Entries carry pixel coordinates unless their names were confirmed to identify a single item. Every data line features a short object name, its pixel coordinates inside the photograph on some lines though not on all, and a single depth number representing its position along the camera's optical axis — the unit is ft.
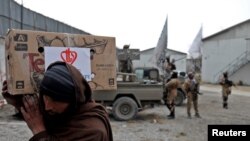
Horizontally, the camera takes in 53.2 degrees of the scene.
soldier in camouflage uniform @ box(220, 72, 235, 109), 35.17
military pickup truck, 24.70
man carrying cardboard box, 3.86
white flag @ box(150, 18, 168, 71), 37.08
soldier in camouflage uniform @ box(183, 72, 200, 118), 27.91
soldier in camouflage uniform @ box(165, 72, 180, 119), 27.14
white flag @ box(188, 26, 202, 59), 90.32
